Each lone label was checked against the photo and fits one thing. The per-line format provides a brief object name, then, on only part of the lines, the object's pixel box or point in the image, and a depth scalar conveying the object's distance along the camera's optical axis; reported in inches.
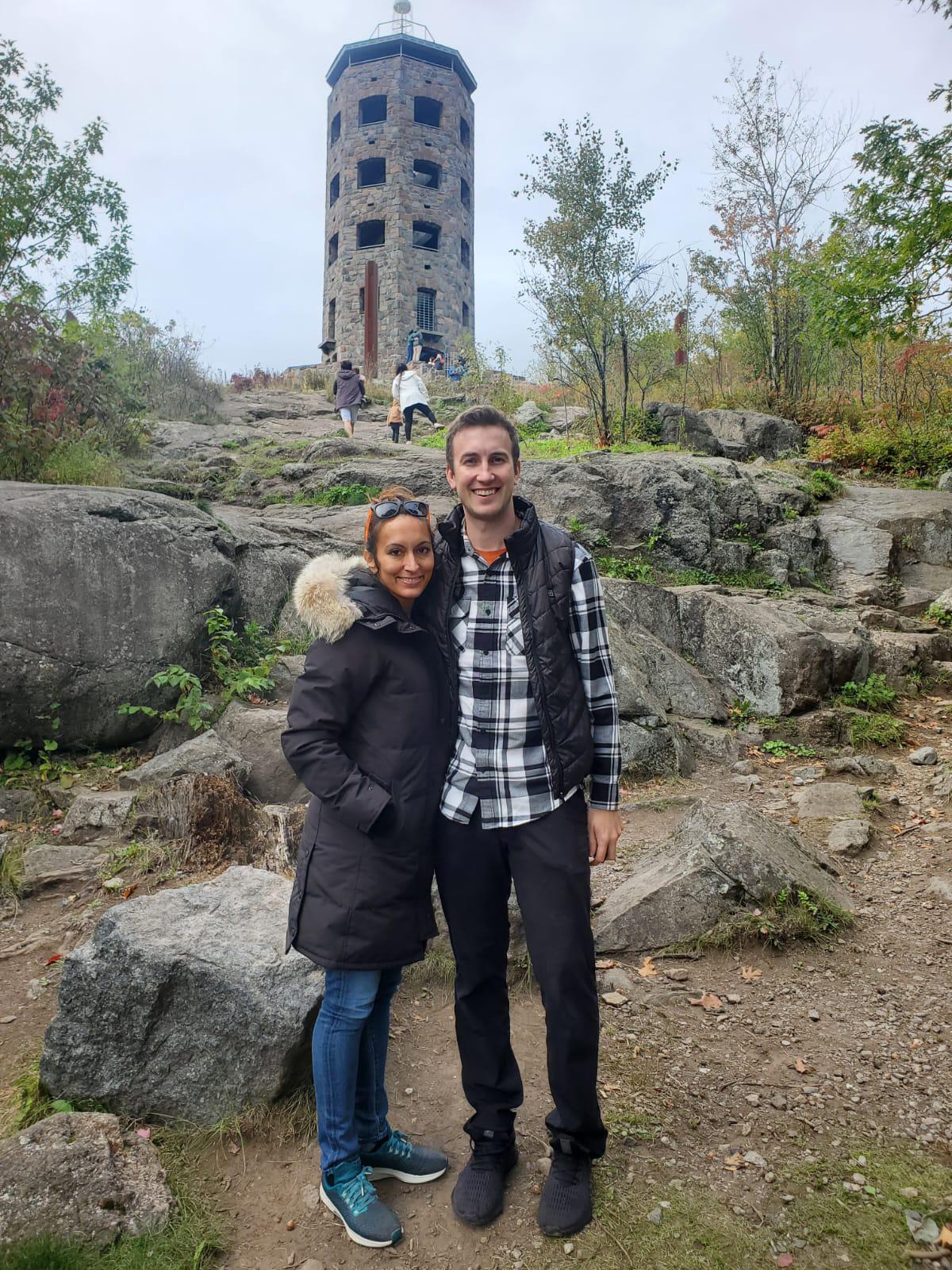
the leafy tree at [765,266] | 557.3
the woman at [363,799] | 84.0
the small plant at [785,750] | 251.1
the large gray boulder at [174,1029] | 105.6
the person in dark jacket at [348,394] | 576.4
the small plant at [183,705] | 225.9
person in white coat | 565.6
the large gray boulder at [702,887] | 149.0
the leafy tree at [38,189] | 386.3
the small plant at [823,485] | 409.7
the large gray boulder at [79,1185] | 82.7
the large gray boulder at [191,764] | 198.4
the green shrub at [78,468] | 291.3
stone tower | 1147.9
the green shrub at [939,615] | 331.6
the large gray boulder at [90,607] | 214.7
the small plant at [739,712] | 270.1
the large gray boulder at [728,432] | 474.3
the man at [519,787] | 86.3
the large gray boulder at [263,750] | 206.4
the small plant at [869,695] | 273.0
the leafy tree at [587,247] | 519.5
